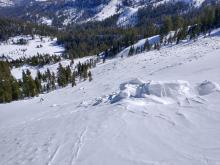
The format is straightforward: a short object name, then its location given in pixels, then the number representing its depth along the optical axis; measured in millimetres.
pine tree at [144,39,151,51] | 133675
